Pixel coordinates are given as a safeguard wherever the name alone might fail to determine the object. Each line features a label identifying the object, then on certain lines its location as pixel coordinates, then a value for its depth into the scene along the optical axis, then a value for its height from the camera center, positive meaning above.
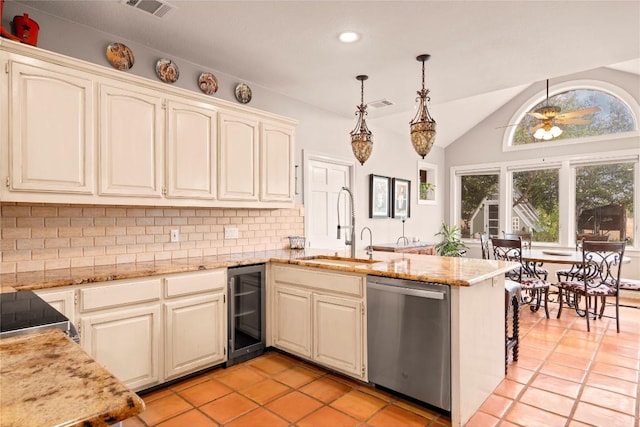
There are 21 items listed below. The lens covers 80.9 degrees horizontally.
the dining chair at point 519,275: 4.34 -0.79
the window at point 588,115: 5.51 +1.53
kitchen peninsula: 2.16 -0.45
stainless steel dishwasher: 2.21 -0.79
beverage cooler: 3.01 -0.84
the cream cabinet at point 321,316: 2.65 -0.80
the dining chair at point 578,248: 4.73 -0.54
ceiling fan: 4.75 +1.21
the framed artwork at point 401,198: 5.91 +0.23
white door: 4.47 +0.18
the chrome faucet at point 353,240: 3.33 -0.25
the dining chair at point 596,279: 3.93 -0.76
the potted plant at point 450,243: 6.24 -0.53
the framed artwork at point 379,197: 5.45 +0.23
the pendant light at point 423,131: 2.82 +0.61
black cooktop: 1.27 -0.40
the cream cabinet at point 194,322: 2.64 -0.81
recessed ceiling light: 2.78 +1.32
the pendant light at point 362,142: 3.23 +0.60
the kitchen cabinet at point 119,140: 2.19 +0.51
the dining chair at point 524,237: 5.42 -0.38
